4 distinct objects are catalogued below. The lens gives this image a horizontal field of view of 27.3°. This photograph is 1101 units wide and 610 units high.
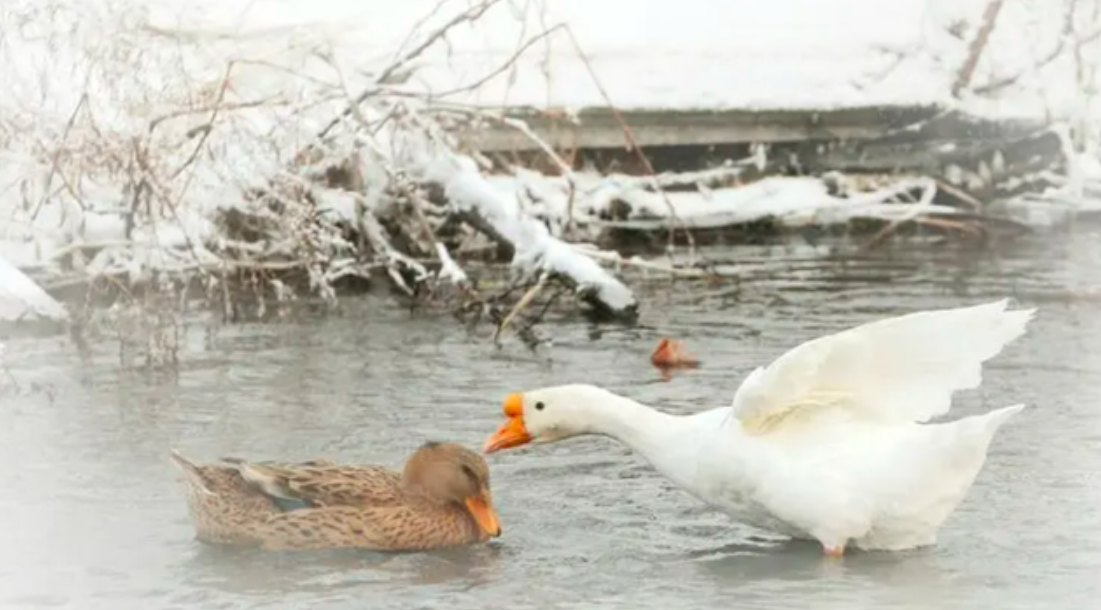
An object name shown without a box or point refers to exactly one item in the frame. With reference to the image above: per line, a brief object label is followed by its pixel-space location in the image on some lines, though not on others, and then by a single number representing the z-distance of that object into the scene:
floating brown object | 11.11
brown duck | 7.50
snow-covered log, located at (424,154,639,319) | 12.66
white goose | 7.21
